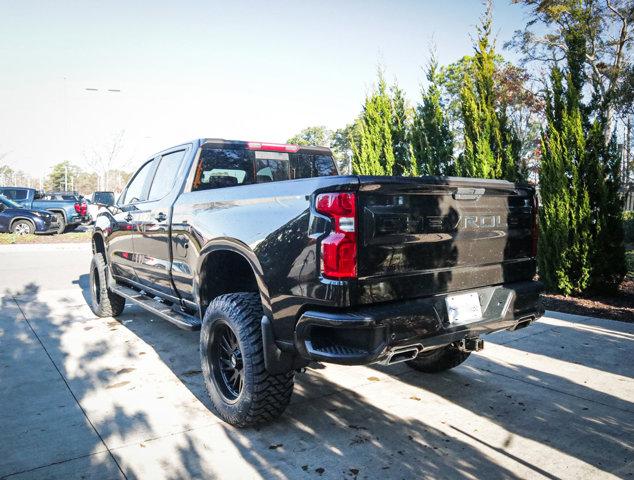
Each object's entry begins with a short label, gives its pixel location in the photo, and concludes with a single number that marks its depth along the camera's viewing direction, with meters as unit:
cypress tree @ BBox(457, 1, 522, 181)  8.16
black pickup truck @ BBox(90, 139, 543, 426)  2.45
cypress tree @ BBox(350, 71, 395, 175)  11.46
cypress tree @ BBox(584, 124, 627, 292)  6.85
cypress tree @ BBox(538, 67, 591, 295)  6.92
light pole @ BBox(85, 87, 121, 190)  36.69
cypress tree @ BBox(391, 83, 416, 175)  11.46
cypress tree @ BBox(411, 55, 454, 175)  10.05
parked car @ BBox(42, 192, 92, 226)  20.25
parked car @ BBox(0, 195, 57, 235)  17.55
